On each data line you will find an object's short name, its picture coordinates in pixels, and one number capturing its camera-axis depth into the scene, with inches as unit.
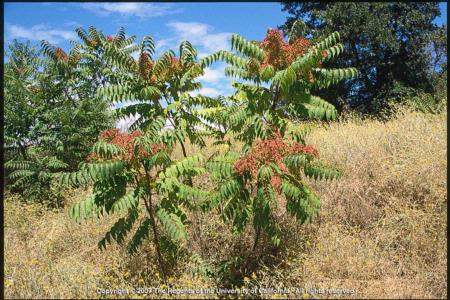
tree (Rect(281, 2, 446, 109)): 709.3
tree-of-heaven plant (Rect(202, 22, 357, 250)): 202.1
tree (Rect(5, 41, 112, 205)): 377.1
